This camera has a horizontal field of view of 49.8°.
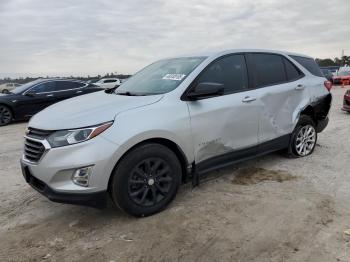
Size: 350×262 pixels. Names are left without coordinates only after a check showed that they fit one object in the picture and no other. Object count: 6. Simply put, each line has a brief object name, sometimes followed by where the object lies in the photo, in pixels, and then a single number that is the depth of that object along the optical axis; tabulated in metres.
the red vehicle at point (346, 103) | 10.96
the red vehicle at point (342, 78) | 26.59
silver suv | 3.61
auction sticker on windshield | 4.44
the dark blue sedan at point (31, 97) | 12.21
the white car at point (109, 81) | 29.60
